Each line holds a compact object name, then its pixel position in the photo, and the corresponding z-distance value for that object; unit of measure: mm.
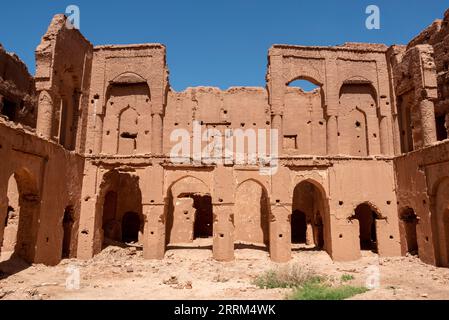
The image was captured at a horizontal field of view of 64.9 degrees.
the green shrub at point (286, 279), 11516
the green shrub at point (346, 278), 12678
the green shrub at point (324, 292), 9312
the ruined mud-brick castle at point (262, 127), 15438
